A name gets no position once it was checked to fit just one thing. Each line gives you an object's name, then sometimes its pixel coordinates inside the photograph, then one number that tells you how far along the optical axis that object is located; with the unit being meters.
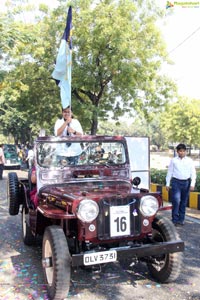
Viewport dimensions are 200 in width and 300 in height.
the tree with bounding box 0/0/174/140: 13.95
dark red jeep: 3.33
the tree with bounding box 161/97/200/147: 38.66
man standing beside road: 6.54
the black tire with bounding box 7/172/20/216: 5.23
